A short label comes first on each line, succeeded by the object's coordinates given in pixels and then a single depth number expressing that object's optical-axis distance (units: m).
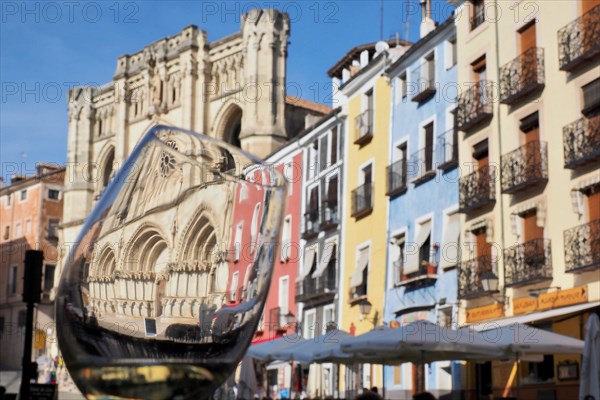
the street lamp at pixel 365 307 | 28.28
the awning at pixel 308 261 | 36.50
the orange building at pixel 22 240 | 66.25
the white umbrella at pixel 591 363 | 12.92
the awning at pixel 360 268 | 31.09
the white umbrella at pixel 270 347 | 22.19
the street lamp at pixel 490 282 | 22.12
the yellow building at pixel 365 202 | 30.48
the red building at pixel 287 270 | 37.94
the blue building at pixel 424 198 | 25.75
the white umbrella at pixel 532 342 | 14.91
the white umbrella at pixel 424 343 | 15.09
